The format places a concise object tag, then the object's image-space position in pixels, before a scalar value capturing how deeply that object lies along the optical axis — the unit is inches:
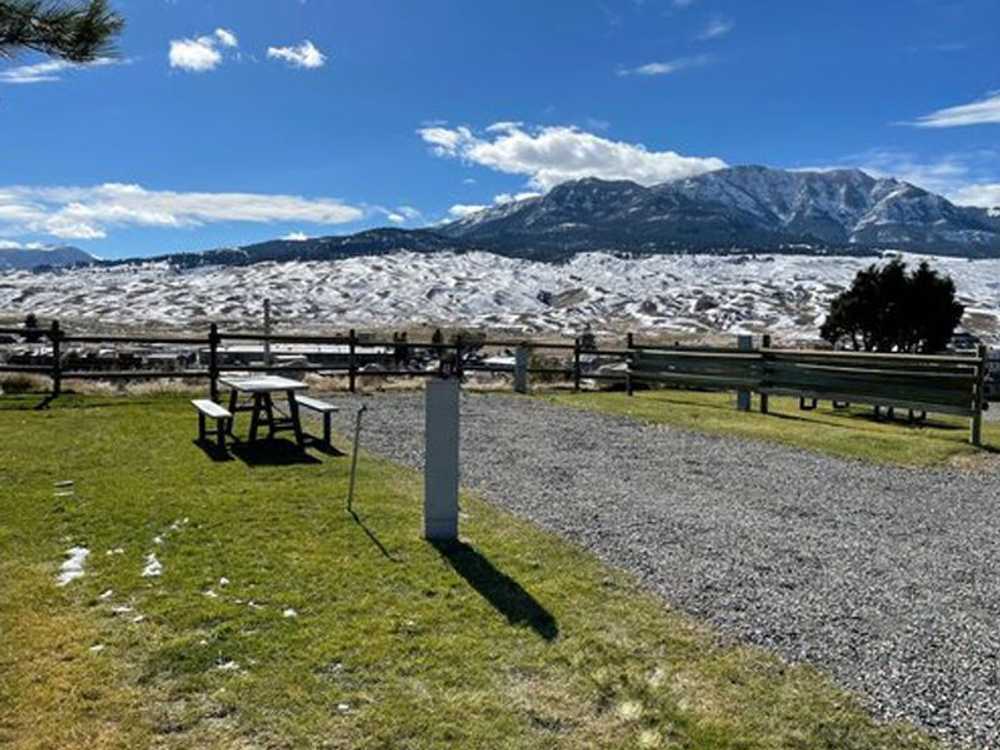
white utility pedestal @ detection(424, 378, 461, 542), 240.4
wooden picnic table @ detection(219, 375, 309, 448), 405.4
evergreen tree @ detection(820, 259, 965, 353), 951.0
